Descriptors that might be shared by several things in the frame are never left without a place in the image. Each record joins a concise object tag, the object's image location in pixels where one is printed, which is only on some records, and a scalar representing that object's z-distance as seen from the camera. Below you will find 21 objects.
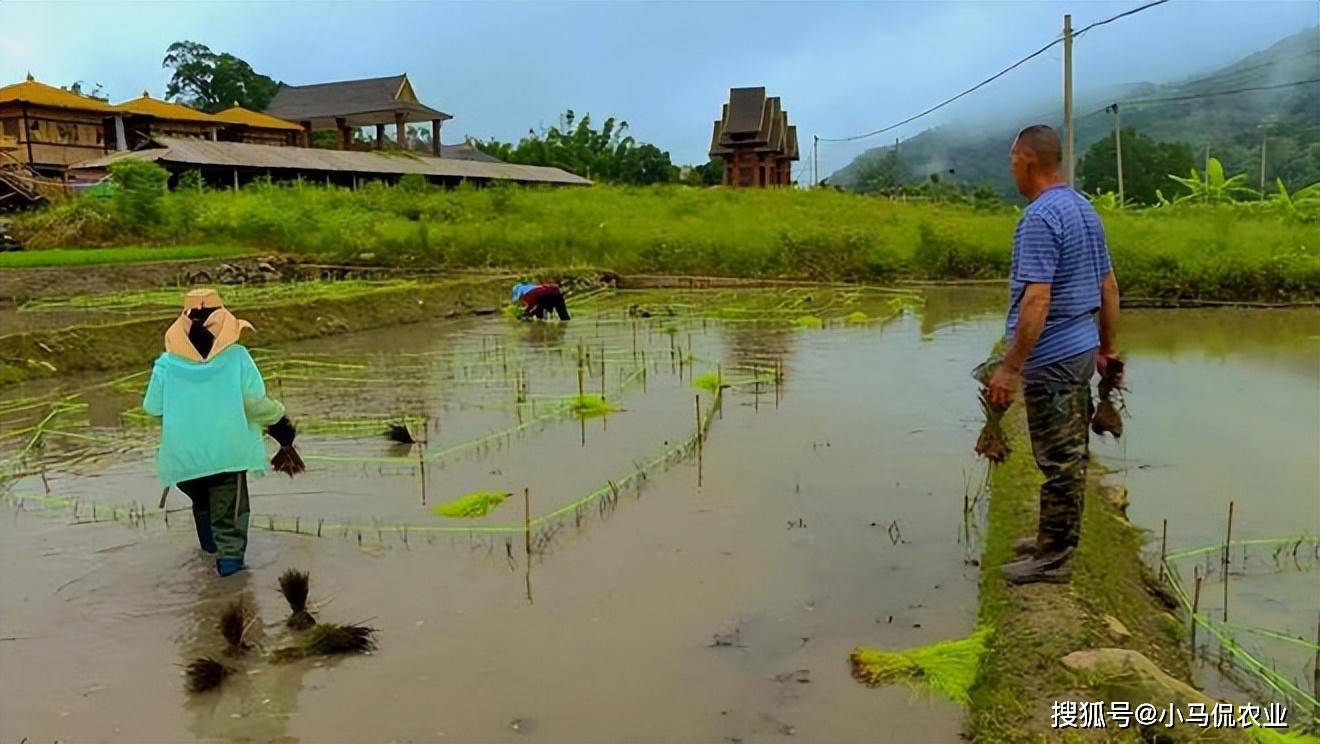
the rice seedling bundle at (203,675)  3.28
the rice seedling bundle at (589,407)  7.40
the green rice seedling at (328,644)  3.52
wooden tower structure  33.69
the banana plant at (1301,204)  18.62
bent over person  13.40
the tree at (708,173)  47.62
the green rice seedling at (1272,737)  2.60
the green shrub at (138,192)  19.34
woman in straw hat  4.29
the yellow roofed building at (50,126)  25.12
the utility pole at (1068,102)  14.62
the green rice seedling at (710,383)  8.26
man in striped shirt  3.41
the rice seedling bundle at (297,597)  3.71
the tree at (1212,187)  23.52
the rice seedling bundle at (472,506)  5.02
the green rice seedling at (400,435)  6.62
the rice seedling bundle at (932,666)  3.10
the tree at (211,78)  51.44
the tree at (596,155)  44.75
